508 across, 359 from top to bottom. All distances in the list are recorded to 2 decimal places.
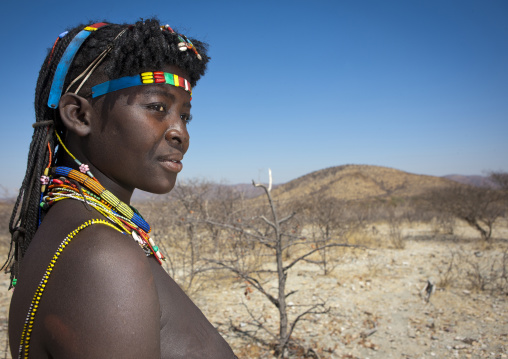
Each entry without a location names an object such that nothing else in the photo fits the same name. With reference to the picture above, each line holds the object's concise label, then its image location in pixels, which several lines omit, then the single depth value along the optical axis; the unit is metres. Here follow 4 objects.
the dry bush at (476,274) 6.32
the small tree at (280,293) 3.31
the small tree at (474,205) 11.34
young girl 0.61
